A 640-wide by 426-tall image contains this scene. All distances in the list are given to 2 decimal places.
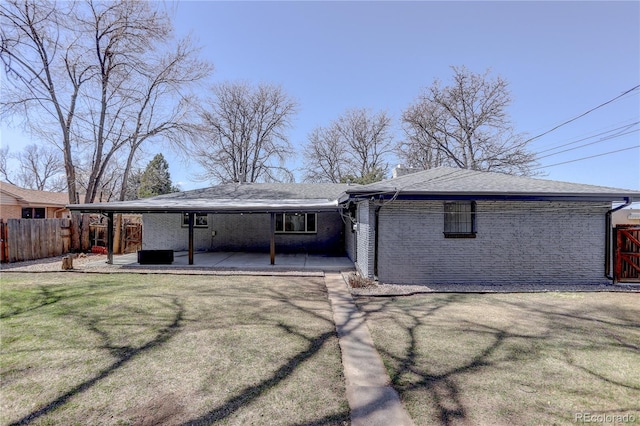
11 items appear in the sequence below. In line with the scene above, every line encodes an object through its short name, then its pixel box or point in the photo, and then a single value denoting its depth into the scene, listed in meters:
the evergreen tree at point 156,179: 31.17
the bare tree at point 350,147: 31.12
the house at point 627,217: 20.52
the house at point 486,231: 8.12
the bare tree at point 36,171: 35.06
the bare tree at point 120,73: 14.26
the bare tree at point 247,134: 29.84
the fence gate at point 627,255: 8.39
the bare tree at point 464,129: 23.83
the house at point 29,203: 20.09
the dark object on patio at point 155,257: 11.23
